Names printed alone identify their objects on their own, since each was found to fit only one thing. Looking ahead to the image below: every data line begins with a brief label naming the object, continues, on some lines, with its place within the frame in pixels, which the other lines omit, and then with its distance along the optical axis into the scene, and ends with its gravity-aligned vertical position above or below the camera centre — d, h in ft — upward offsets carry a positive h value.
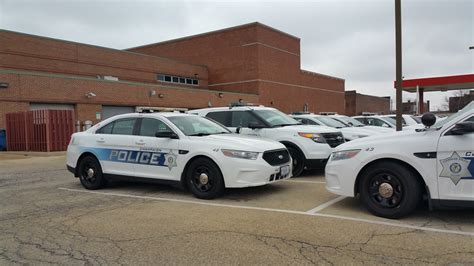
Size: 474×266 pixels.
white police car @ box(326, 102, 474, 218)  16.56 -2.00
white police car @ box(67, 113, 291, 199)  22.45 -1.64
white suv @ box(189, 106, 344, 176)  30.01 -0.44
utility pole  36.94 +6.31
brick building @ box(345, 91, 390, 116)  243.40 +13.33
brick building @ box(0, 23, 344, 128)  80.23 +16.90
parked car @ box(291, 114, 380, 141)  39.50 +0.06
